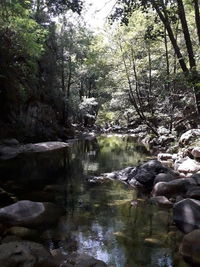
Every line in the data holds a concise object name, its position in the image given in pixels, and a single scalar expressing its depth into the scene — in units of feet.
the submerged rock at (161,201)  17.58
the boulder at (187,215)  13.49
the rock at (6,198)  17.57
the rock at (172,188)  19.20
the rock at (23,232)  13.17
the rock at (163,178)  21.46
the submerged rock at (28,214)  14.30
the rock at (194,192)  17.17
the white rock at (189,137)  32.71
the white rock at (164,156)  31.94
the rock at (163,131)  45.12
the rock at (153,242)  12.59
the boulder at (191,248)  10.97
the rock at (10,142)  37.98
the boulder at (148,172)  22.44
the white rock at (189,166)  24.64
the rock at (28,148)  34.69
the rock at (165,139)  41.06
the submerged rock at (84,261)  10.19
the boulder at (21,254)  9.82
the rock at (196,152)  27.02
